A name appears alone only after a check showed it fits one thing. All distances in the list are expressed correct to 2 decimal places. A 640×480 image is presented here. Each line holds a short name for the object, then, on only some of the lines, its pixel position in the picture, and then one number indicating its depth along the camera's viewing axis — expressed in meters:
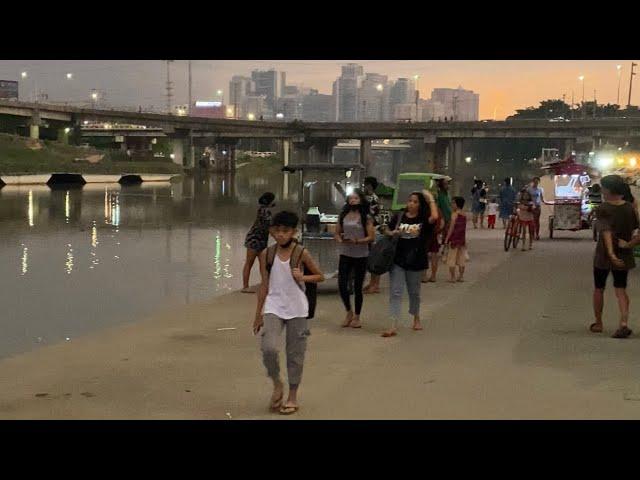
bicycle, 20.36
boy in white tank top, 7.14
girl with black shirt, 10.43
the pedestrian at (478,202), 28.30
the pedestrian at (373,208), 14.17
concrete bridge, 87.44
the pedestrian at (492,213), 28.42
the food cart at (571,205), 22.39
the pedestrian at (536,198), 21.48
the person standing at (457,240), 15.18
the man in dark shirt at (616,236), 9.82
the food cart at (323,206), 15.11
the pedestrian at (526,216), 20.42
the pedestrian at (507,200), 26.19
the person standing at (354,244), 10.84
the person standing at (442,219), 15.18
